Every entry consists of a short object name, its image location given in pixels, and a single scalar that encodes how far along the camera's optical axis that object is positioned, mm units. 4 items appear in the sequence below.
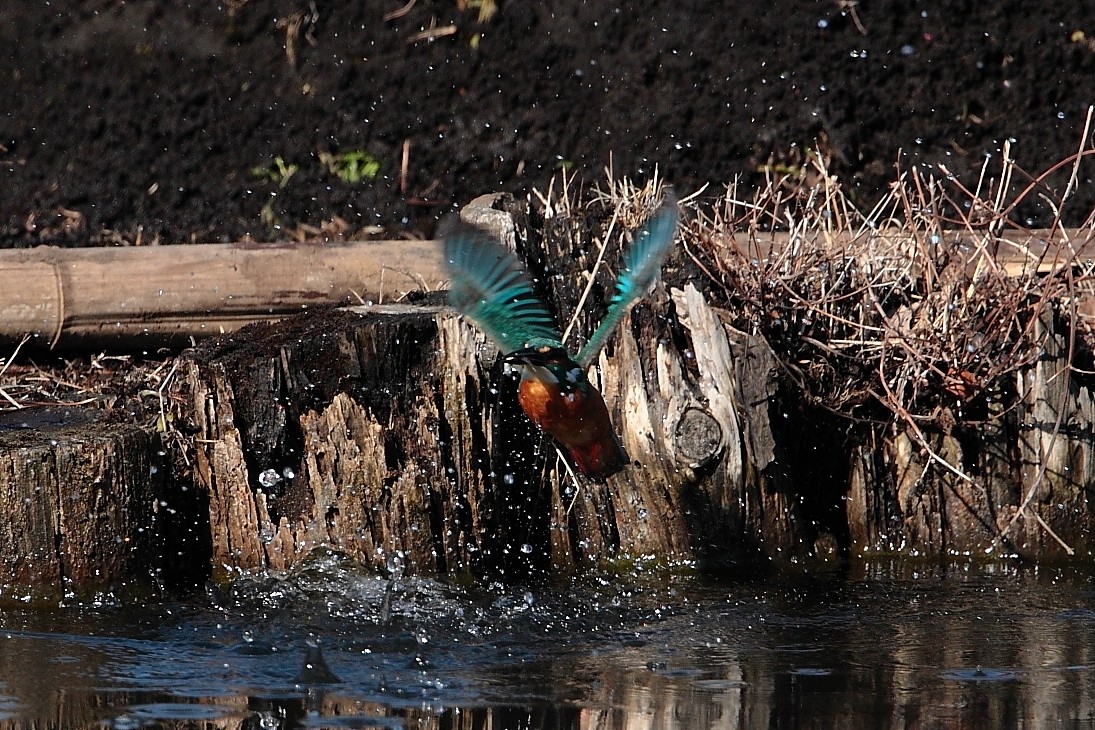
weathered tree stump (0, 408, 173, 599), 7949
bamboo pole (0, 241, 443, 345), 10164
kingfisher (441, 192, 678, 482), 7668
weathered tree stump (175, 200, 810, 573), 8320
